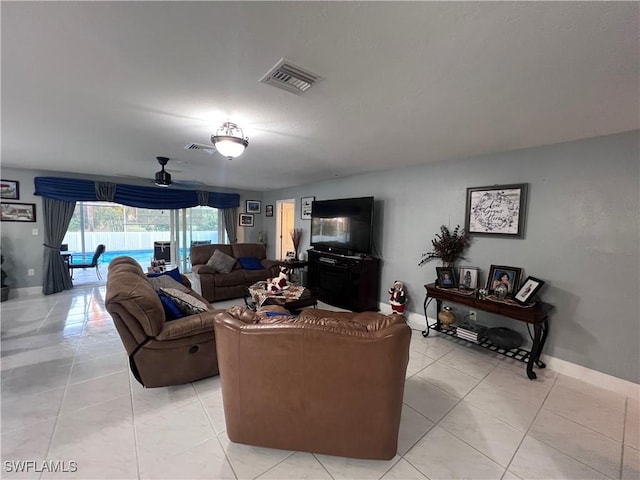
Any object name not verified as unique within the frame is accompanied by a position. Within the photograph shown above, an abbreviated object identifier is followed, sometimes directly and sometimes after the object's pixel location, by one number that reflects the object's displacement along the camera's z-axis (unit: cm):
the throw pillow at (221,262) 489
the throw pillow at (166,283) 297
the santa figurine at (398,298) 373
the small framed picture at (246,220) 720
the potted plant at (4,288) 435
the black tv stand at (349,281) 411
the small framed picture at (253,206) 727
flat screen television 413
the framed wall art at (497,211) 282
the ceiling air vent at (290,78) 147
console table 243
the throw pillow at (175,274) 355
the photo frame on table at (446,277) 322
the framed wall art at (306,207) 574
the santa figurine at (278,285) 324
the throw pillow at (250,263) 522
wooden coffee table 320
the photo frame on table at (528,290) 257
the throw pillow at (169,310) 229
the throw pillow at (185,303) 243
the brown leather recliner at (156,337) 193
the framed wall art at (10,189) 453
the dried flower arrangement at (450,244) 326
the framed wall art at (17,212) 455
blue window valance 482
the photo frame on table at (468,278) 314
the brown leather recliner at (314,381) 137
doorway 692
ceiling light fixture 217
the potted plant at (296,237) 603
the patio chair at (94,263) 534
